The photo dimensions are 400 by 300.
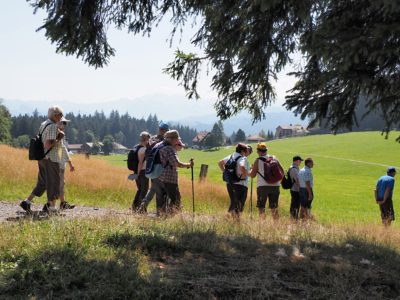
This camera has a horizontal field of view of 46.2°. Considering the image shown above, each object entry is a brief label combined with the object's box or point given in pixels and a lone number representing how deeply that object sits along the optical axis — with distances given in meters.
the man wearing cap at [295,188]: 11.09
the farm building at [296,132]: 186.12
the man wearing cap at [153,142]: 8.26
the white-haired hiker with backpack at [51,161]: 7.53
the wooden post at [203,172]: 18.35
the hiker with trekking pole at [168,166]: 7.70
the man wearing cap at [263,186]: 9.23
